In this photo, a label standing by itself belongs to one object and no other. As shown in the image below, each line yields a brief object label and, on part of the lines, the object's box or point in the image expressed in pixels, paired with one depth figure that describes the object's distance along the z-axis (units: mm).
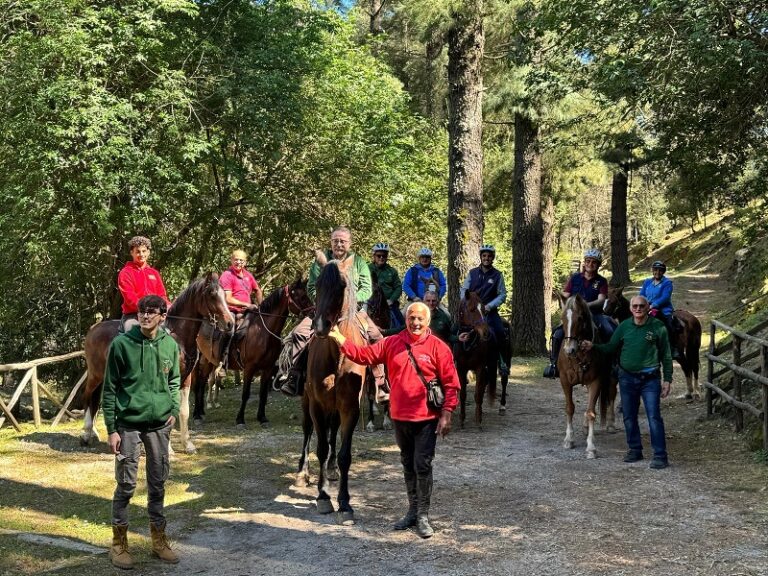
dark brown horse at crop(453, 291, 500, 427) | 11461
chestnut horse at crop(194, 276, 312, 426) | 12250
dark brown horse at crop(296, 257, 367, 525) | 6781
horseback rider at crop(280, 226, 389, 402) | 7762
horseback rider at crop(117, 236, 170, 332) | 8945
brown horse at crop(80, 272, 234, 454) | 9675
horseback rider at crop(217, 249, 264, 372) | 12484
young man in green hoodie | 5793
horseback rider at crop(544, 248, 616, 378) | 10711
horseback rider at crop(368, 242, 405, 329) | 11922
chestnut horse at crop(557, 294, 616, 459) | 9625
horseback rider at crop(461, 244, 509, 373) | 11938
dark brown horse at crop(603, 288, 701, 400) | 13406
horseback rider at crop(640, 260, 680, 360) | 12859
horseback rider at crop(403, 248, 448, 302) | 12273
